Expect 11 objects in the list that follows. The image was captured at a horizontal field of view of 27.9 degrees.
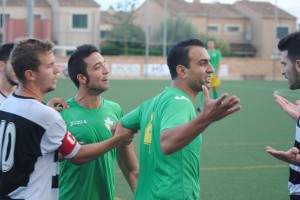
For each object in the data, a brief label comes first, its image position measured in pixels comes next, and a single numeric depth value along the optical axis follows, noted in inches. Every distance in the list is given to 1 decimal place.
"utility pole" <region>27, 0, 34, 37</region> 554.3
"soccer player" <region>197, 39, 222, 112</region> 773.3
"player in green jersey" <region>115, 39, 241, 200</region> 132.6
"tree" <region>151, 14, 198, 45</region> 2274.9
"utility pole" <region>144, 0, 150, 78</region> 1585.9
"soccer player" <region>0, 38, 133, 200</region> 146.9
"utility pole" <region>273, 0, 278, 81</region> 1787.6
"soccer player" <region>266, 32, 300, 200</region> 172.6
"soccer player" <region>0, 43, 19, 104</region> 234.5
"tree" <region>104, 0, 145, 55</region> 2191.2
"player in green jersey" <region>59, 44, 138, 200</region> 189.2
